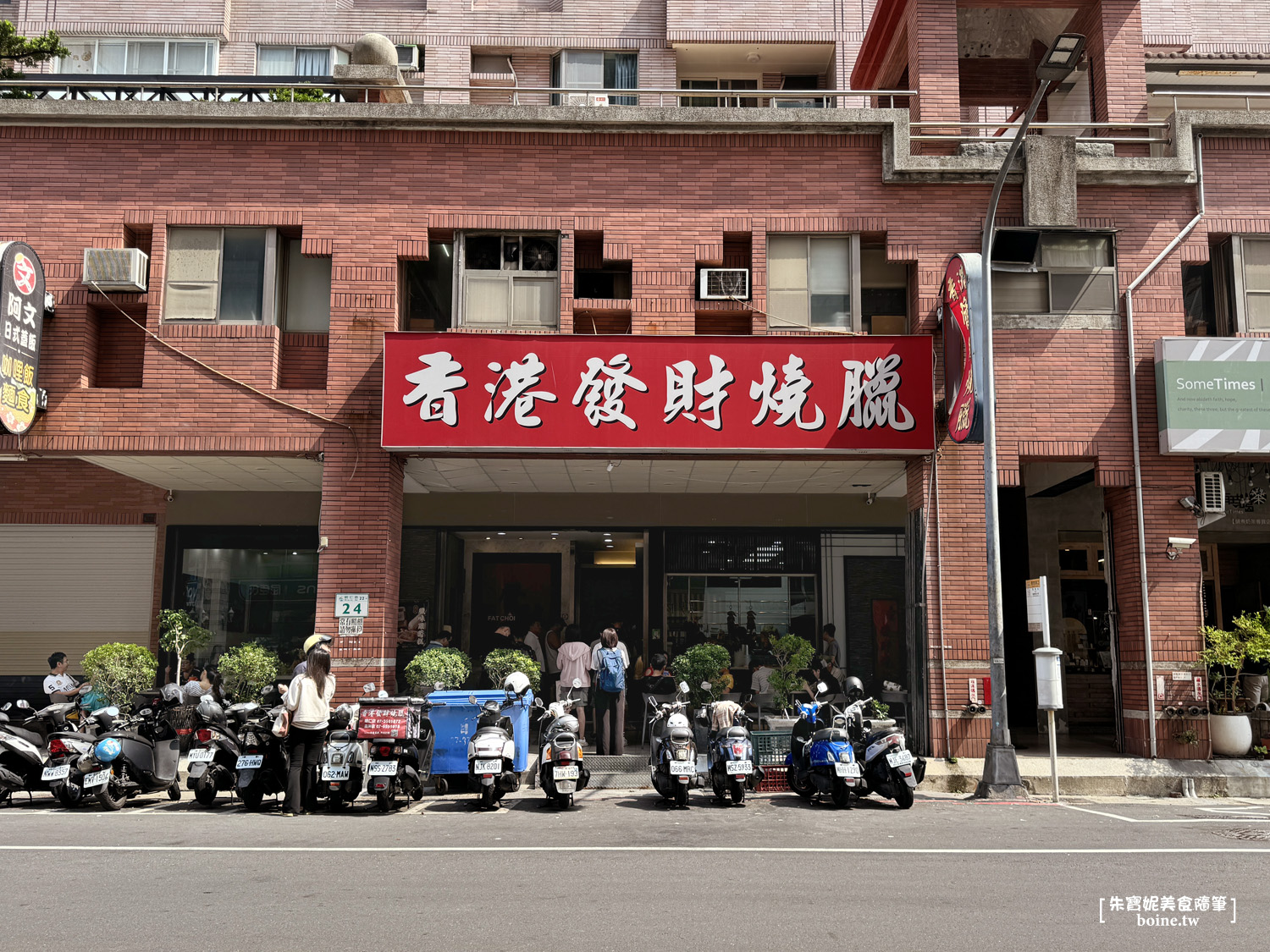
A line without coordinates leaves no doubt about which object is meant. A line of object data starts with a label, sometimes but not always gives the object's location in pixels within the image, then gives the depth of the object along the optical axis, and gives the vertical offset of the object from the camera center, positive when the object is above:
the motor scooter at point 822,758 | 12.08 -1.82
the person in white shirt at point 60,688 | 14.55 -1.24
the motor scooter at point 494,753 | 11.82 -1.72
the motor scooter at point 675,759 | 12.05 -1.82
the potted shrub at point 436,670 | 14.83 -0.97
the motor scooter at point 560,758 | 11.86 -1.79
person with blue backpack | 15.88 -1.33
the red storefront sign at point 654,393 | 15.59 +3.16
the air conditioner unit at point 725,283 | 16.27 +5.01
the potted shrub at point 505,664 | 15.26 -0.90
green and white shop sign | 15.27 +3.09
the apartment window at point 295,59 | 24.52 +12.82
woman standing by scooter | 11.56 -1.32
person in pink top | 16.58 -0.97
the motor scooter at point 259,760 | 11.99 -1.82
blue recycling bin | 12.98 -1.54
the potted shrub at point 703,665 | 15.73 -0.93
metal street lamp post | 13.05 +1.31
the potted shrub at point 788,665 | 16.16 -0.97
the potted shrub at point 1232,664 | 14.77 -0.84
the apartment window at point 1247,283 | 16.34 +5.10
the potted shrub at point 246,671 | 14.93 -1.00
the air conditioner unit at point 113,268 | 15.73 +5.05
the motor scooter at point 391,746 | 11.68 -1.65
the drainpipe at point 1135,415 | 15.27 +2.86
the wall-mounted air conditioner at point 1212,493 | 15.55 +1.69
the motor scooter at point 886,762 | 12.15 -1.85
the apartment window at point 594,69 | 24.38 +12.56
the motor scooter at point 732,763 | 12.25 -1.89
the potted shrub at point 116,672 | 14.96 -1.02
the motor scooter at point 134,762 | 11.98 -1.90
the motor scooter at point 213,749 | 12.24 -1.75
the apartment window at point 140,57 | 24.33 +12.78
